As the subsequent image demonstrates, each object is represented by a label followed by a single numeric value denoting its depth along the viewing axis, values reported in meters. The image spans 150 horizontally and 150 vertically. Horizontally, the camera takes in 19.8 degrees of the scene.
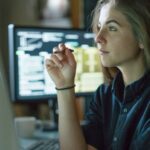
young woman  1.29
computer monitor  1.89
